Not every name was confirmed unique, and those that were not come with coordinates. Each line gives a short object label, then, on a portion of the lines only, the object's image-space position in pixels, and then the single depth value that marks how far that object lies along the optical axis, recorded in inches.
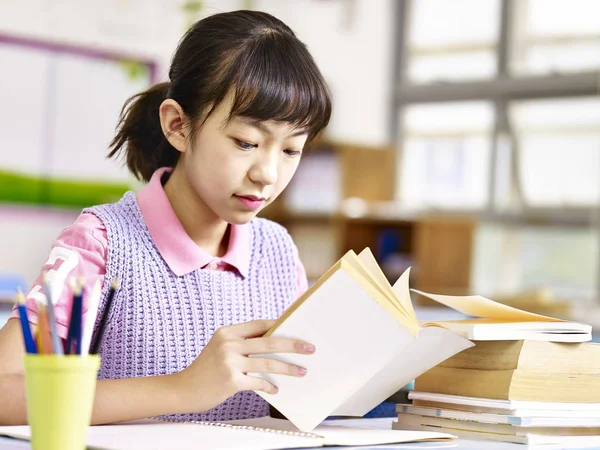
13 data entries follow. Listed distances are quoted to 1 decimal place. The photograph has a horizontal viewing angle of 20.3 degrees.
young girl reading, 59.5
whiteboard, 206.8
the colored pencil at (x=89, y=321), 50.9
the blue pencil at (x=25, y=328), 50.5
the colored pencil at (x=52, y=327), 49.9
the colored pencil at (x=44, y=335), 50.4
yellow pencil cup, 49.9
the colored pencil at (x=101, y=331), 51.6
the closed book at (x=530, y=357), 61.3
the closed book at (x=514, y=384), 61.1
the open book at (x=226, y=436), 55.8
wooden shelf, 234.1
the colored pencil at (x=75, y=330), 49.8
